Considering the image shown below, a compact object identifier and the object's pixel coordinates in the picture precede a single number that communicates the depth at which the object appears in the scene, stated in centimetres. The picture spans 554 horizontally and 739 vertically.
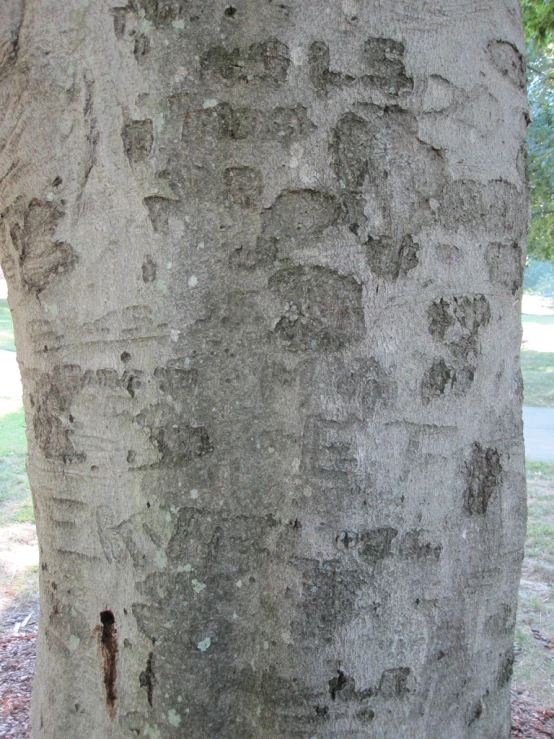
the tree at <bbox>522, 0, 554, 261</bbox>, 680
